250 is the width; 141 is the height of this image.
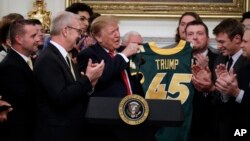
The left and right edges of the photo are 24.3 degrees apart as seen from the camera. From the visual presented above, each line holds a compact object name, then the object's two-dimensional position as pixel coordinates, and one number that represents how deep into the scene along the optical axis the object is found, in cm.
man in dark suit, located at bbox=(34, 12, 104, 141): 438
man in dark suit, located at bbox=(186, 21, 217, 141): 556
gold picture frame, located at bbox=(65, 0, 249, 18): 858
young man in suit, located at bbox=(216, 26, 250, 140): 482
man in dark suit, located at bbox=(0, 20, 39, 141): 465
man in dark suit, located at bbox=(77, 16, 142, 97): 492
